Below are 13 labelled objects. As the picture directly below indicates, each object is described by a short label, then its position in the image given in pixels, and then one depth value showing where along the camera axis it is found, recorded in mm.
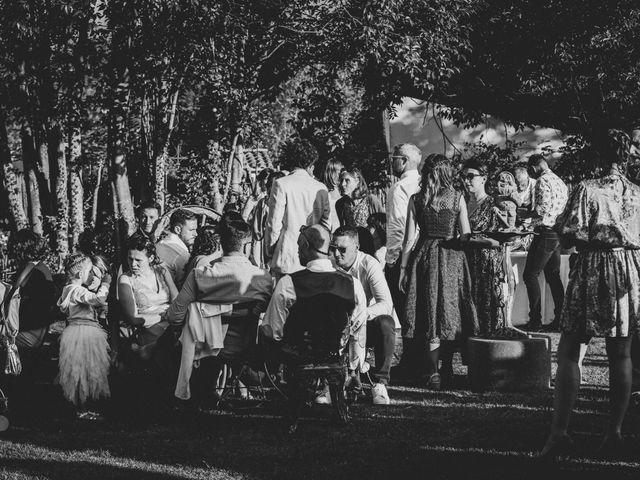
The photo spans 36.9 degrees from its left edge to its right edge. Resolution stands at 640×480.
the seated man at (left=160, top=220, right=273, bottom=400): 6634
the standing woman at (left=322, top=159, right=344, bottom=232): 9586
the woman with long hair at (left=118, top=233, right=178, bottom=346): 7168
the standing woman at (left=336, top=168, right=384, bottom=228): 9164
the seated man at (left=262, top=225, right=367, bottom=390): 6238
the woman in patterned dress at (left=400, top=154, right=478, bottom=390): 7758
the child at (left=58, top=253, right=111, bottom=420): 6754
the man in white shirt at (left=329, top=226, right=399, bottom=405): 7066
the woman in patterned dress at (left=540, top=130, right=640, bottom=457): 5152
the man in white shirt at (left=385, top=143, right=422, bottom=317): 8414
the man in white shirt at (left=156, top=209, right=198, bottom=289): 8219
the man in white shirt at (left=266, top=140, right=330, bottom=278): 7980
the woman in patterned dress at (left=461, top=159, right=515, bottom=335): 8055
